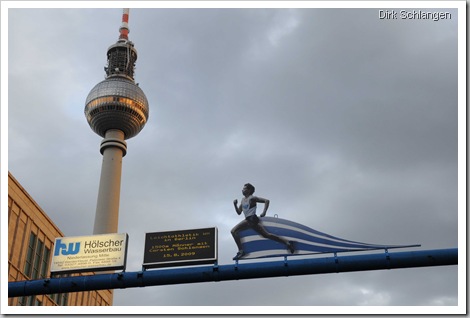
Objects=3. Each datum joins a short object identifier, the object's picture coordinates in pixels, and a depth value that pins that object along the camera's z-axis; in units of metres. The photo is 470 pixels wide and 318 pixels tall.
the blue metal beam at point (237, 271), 26.83
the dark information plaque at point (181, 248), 29.44
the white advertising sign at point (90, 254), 31.23
